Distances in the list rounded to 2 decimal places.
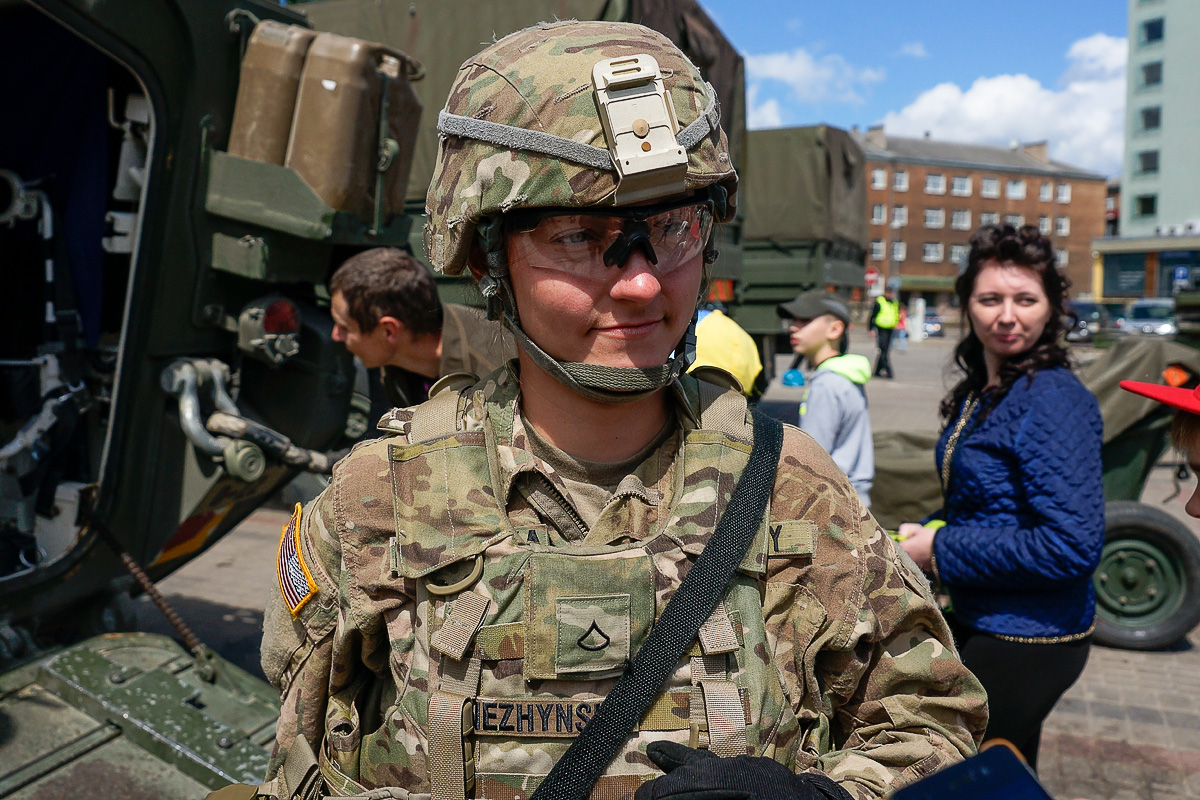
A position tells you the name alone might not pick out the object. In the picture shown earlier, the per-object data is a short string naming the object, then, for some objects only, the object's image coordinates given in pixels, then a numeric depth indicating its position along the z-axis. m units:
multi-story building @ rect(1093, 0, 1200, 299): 42.72
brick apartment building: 63.41
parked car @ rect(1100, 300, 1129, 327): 38.76
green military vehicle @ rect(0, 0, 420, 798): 3.38
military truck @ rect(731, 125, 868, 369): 11.09
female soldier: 1.38
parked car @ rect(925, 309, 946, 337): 37.47
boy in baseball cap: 3.78
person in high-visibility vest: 17.02
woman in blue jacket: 2.30
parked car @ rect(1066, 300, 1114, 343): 29.92
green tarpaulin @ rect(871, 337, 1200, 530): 4.96
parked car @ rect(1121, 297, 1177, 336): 30.05
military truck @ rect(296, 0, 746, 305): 5.36
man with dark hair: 3.24
